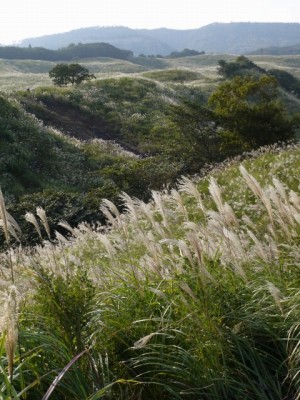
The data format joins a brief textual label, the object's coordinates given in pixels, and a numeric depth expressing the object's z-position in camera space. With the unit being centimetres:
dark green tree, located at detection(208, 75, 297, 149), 2114
